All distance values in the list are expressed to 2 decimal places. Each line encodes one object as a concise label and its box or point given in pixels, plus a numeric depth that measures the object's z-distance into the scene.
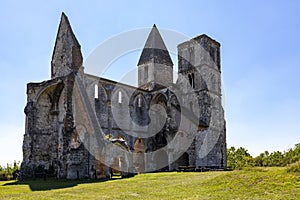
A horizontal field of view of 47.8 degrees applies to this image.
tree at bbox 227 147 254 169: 49.94
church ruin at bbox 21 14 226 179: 23.72
